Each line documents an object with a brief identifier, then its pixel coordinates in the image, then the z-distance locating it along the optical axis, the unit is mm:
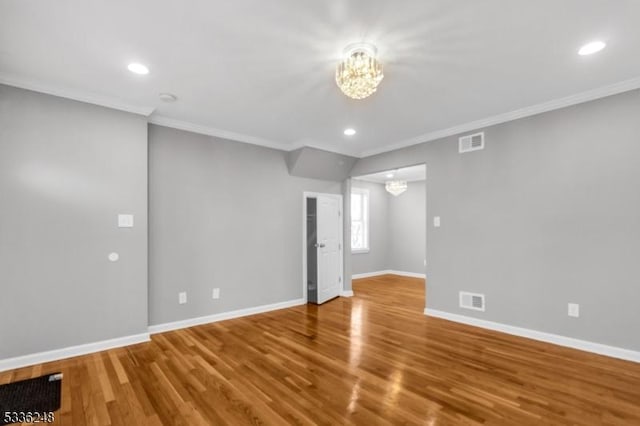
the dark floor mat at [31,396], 2191
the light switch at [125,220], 3404
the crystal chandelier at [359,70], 2283
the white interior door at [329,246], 5469
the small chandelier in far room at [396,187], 7137
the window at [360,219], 8070
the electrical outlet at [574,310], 3309
